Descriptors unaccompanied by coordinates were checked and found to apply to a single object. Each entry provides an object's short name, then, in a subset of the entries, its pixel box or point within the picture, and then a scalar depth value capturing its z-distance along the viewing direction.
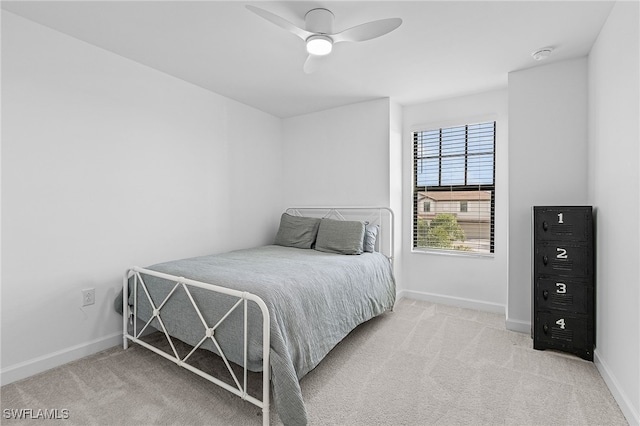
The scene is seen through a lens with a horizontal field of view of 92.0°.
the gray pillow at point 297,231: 3.62
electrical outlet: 2.36
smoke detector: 2.44
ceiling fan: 1.74
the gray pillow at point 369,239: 3.39
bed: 1.62
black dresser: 2.29
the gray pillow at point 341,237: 3.23
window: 3.50
